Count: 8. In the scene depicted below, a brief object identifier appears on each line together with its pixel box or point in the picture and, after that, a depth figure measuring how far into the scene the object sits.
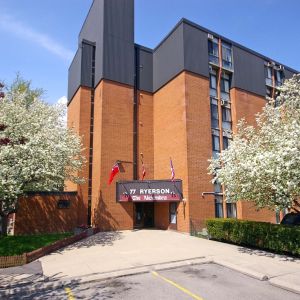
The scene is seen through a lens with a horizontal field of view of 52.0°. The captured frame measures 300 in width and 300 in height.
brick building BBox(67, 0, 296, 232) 25.94
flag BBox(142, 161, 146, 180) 28.45
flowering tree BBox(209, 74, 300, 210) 13.02
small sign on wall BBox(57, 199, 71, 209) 25.58
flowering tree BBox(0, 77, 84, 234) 17.09
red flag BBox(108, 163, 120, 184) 25.95
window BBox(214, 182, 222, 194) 26.61
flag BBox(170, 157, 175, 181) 25.16
